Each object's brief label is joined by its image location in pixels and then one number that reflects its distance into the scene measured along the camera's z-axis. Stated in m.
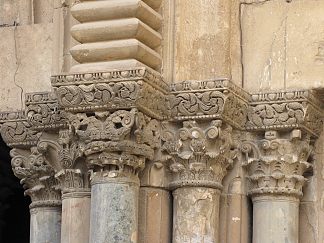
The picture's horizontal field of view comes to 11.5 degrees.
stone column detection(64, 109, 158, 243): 11.35
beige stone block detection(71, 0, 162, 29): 11.66
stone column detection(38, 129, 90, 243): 11.73
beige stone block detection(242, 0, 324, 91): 11.89
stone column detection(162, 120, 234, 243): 11.66
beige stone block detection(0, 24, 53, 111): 12.47
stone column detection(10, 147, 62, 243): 12.28
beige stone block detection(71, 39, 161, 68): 11.57
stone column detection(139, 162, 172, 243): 11.67
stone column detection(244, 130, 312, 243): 11.81
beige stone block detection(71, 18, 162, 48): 11.61
